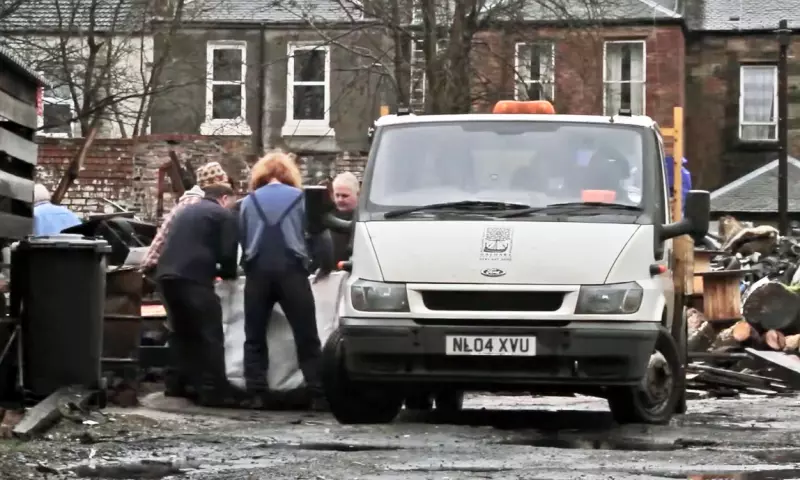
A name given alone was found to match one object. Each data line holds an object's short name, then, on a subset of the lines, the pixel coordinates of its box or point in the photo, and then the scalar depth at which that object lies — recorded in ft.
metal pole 120.16
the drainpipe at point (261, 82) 154.81
